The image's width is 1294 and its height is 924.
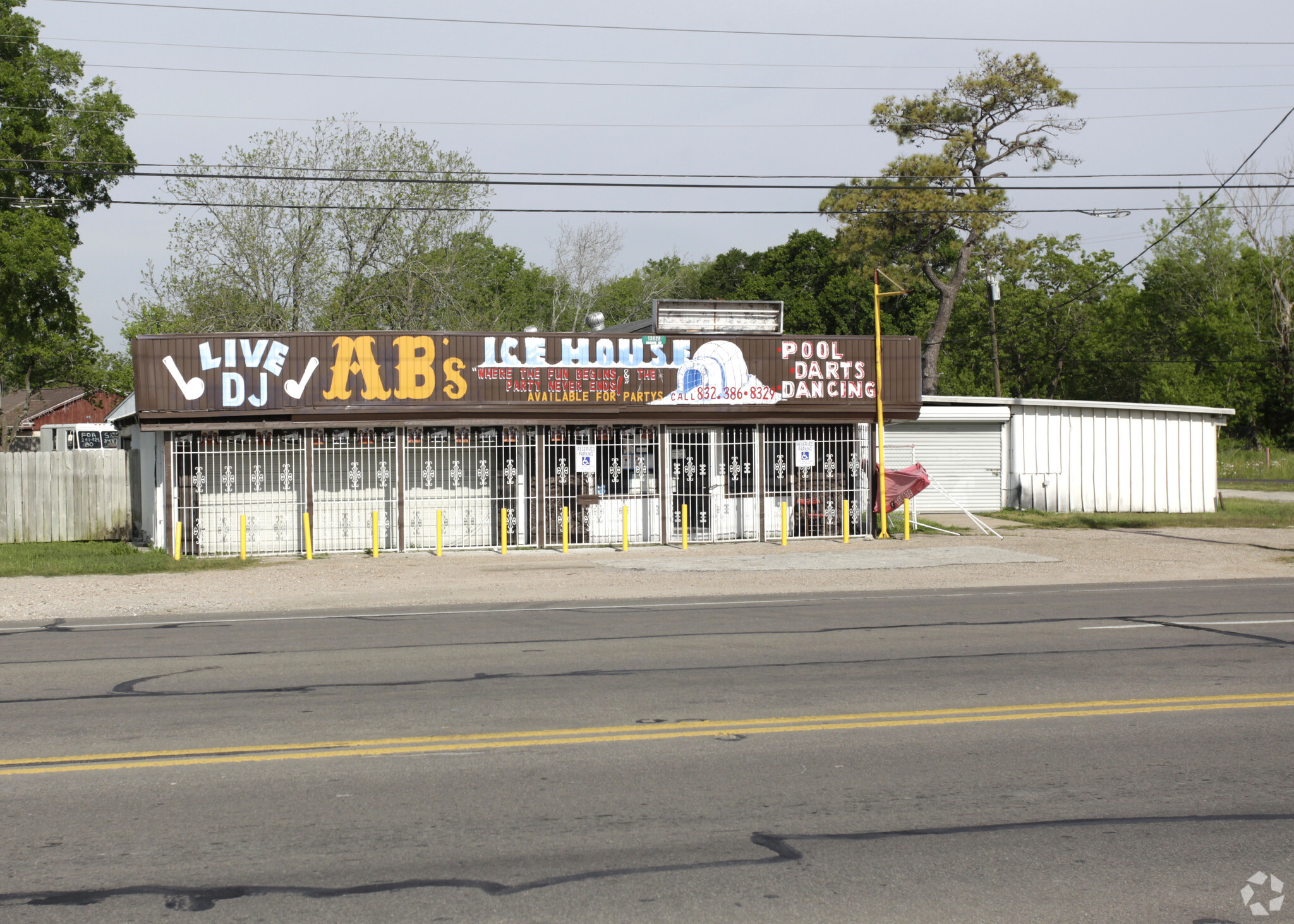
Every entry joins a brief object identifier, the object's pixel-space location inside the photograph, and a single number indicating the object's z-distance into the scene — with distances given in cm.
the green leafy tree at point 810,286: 6994
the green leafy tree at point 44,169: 3316
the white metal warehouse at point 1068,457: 3061
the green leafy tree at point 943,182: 4091
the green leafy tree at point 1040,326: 6066
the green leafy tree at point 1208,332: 5962
